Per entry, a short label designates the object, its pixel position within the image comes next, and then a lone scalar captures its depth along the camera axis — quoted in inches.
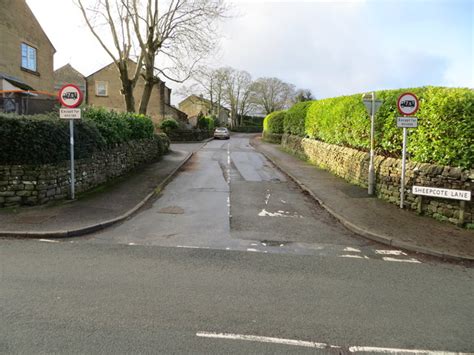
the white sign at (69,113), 395.0
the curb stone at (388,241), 273.9
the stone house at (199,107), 2886.3
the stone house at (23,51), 876.5
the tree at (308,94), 2701.3
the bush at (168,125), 1461.6
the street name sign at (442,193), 335.3
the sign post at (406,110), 382.6
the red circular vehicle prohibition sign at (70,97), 398.0
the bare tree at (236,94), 2832.2
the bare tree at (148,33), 905.5
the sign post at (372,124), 449.7
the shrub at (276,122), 1488.7
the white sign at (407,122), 382.0
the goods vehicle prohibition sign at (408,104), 382.6
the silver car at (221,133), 1937.7
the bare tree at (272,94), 3051.2
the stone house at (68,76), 2081.2
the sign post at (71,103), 395.5
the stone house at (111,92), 1811.0
